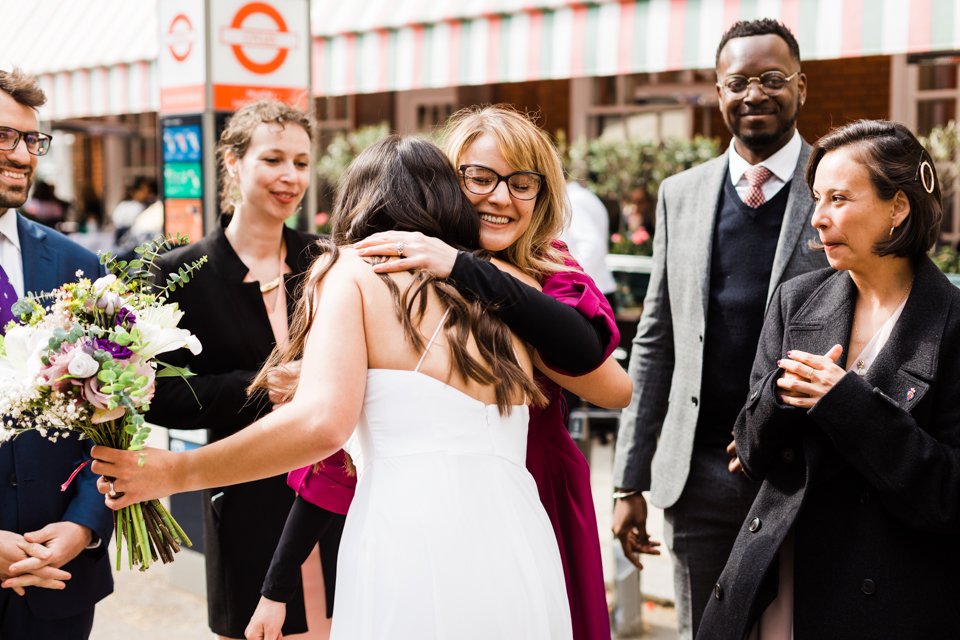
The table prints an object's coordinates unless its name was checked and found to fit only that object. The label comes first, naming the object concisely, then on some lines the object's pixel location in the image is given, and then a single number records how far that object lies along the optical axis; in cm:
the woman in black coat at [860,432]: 224
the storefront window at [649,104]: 1088
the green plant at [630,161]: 931
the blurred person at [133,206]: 1355
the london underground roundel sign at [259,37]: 483
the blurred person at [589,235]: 654
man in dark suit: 266
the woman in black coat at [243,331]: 321
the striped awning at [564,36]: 579
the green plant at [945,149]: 734
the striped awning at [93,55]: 965
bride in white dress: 200
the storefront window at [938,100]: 916
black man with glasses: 301
